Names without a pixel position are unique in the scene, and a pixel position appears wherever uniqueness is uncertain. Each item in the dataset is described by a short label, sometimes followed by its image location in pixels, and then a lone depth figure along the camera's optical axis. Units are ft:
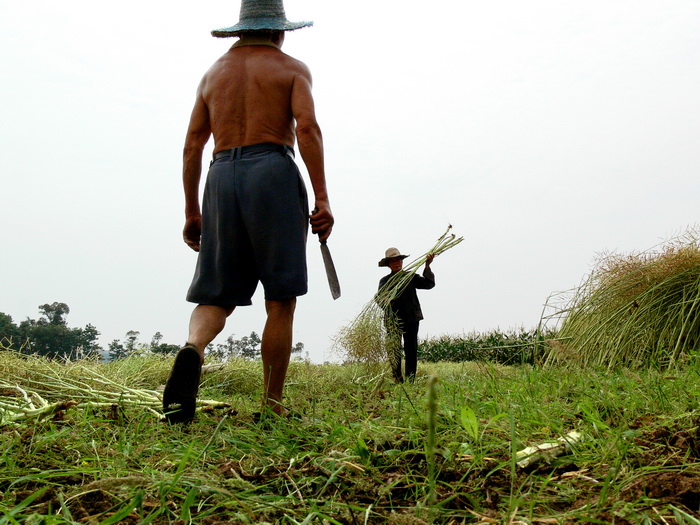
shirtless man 11.96
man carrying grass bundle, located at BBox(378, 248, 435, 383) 23.63
